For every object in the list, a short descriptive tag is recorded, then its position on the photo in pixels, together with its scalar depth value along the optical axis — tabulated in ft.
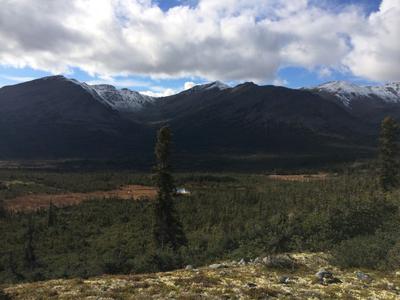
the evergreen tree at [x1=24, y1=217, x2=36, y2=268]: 142.26
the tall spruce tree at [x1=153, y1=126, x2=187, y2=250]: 121.00
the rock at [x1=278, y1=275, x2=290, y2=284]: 53.83
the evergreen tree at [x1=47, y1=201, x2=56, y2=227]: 221.54
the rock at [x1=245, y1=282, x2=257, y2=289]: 50.96
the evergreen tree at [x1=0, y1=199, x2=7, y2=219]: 244.91
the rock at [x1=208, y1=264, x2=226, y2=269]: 63.72
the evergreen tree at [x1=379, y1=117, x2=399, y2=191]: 195.72
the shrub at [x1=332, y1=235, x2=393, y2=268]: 63.57
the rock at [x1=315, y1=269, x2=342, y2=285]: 53.72
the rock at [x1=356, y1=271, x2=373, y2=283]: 54.95
